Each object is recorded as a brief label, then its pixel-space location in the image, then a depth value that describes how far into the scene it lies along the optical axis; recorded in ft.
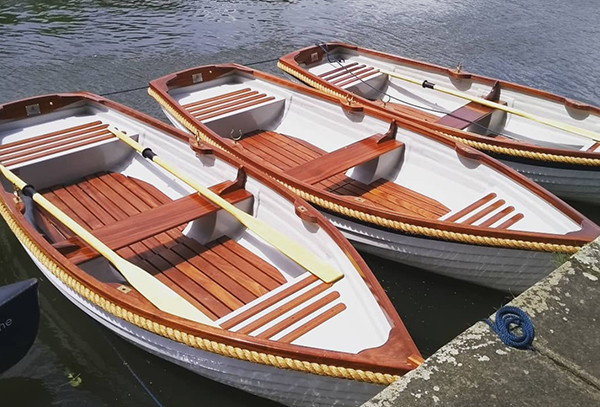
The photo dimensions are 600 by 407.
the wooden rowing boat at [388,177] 19.40
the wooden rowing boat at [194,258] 13.93
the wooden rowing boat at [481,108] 25.40
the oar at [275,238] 16.46
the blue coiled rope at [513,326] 9.47
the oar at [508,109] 26.40
